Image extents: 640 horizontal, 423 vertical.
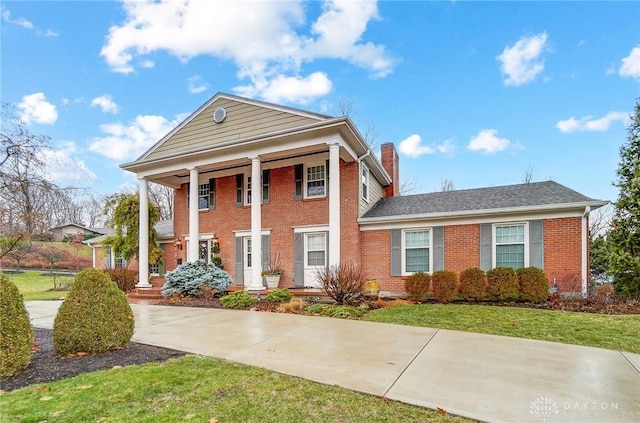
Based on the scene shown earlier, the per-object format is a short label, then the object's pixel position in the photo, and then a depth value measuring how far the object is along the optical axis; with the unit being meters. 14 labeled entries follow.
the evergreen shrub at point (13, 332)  3.92
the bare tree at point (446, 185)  31.22
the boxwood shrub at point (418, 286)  10.06
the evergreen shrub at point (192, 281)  11.52
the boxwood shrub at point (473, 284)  9.66
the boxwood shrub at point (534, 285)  9.15
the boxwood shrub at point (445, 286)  9.86
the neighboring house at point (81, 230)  32.27
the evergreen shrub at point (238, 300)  9.76
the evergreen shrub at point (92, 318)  4.75
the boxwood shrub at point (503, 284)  9.38
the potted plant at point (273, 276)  12.77
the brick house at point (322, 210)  10.33
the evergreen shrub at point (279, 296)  10.16
